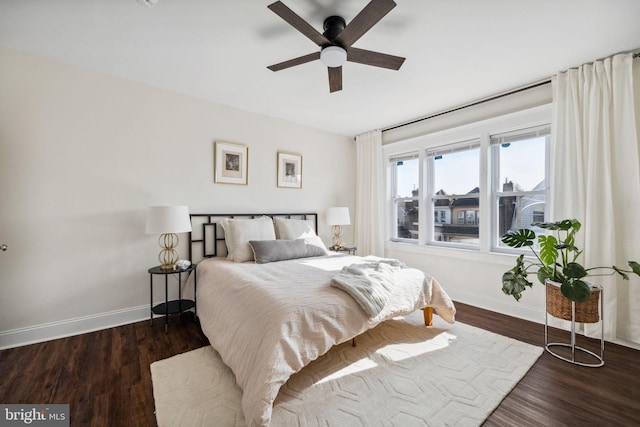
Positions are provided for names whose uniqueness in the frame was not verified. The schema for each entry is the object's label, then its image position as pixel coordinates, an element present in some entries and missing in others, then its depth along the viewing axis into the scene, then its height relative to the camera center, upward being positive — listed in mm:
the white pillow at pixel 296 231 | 3479 -230
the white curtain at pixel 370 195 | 4547 +338
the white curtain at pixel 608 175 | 2385 +377
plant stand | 2180 -803
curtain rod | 2942 +1423
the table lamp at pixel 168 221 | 2605 -79
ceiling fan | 1578 +1188
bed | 1584 -644
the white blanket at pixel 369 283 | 1995 -549
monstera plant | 2090 -468
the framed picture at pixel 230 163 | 3441 +660
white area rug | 1581 -1171
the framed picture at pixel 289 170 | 4035 +668
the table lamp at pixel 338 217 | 4137 -47
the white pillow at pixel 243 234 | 3084 -247
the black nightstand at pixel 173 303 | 2732 -978
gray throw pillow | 2999 -417
